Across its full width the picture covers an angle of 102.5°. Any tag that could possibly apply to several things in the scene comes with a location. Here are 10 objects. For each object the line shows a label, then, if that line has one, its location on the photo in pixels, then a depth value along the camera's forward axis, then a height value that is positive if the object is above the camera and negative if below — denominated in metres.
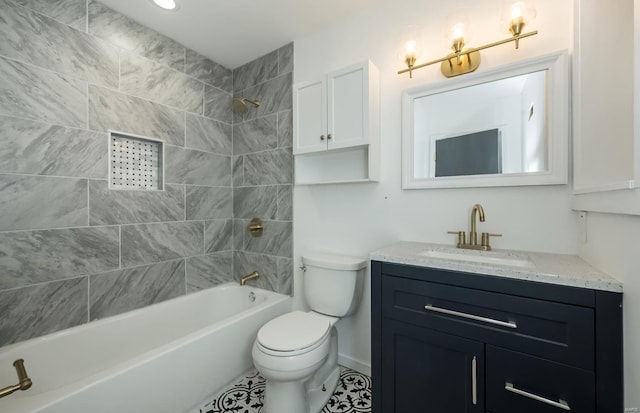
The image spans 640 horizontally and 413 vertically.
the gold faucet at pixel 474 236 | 1.33 -0.17
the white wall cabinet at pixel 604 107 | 0.80 +0.36
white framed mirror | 1.20 +0.41
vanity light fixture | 1.20 +0.84
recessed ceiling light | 1.62 +1.30
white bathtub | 1.10 -0.84
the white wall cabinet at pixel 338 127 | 1.58 +0.52
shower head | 2.20 +0.88
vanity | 0.79 -0.47
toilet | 1.26 -0.70
